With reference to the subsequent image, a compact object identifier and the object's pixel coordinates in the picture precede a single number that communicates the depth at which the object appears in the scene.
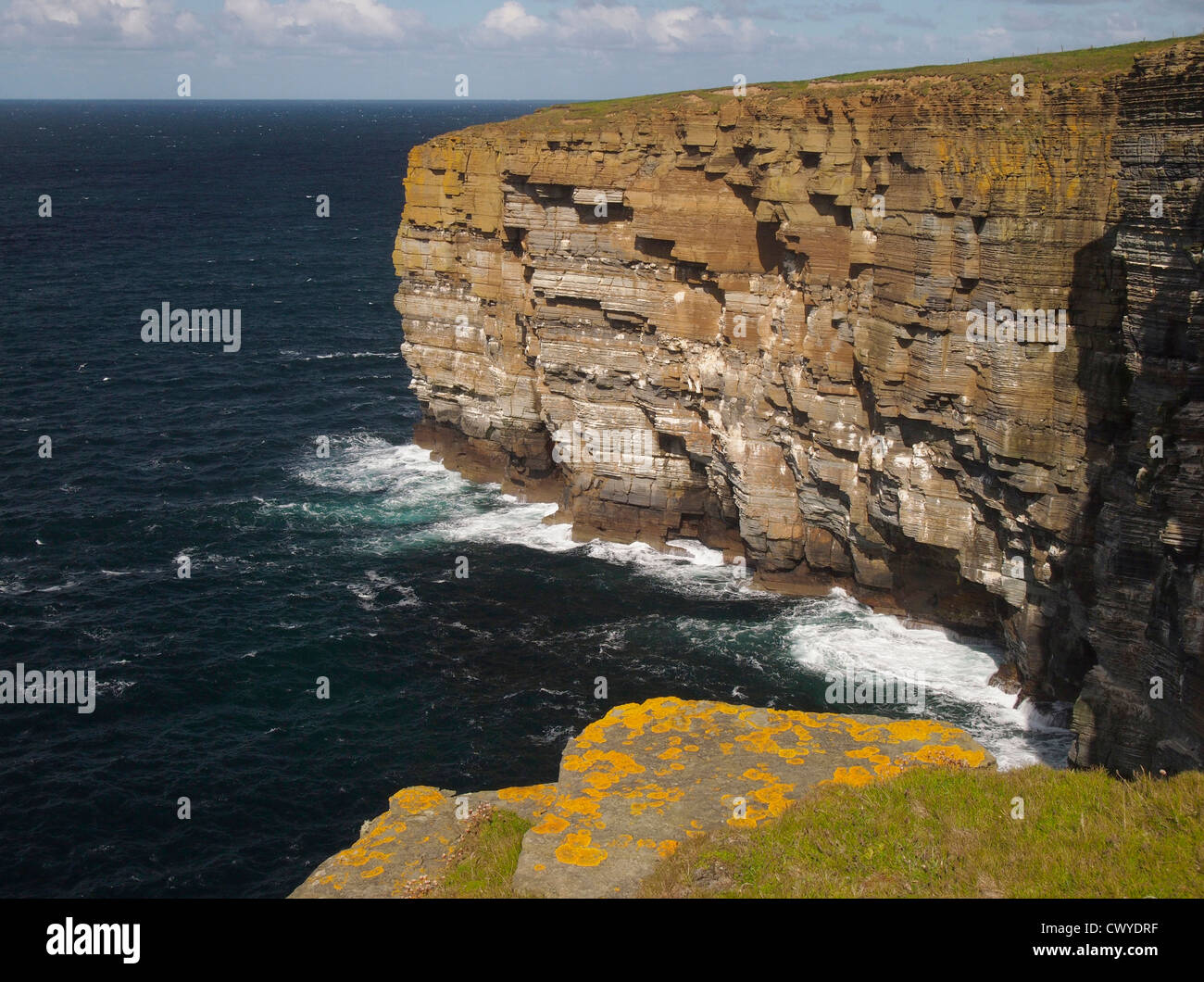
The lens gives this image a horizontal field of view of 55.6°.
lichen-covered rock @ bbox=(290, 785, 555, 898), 20.92
